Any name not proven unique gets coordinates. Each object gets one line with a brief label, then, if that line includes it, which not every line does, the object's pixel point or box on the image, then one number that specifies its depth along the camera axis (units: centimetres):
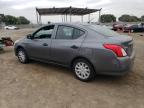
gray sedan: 249
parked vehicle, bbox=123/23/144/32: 1469
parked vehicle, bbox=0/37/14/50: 573
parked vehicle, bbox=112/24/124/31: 1569
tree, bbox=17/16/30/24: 4563
